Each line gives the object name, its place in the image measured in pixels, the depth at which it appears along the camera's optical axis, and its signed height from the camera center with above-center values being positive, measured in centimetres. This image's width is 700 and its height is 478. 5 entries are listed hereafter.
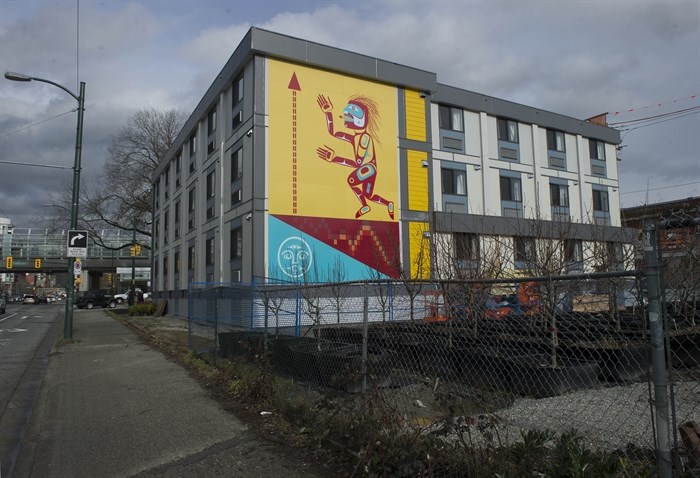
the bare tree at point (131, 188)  4597 +871
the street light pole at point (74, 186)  1578 +311
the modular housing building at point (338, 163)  2045 +549
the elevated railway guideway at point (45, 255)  7119 +463
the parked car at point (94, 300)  4945 -109
